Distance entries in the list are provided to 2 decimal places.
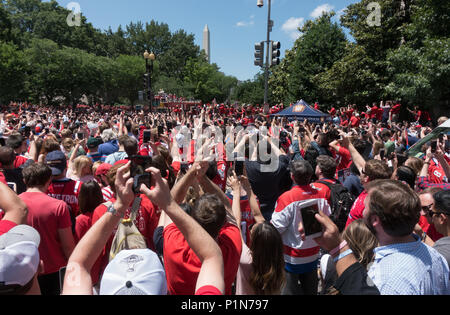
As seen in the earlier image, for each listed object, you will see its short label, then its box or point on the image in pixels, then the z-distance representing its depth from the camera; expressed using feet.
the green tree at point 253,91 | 172.48
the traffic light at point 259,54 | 47.09
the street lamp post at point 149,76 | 55.57
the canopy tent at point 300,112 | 46.91
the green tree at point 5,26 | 142.92
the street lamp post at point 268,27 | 52.90
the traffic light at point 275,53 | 45.50
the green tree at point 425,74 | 49.70
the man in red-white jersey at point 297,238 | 10.43
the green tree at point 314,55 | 94.99
